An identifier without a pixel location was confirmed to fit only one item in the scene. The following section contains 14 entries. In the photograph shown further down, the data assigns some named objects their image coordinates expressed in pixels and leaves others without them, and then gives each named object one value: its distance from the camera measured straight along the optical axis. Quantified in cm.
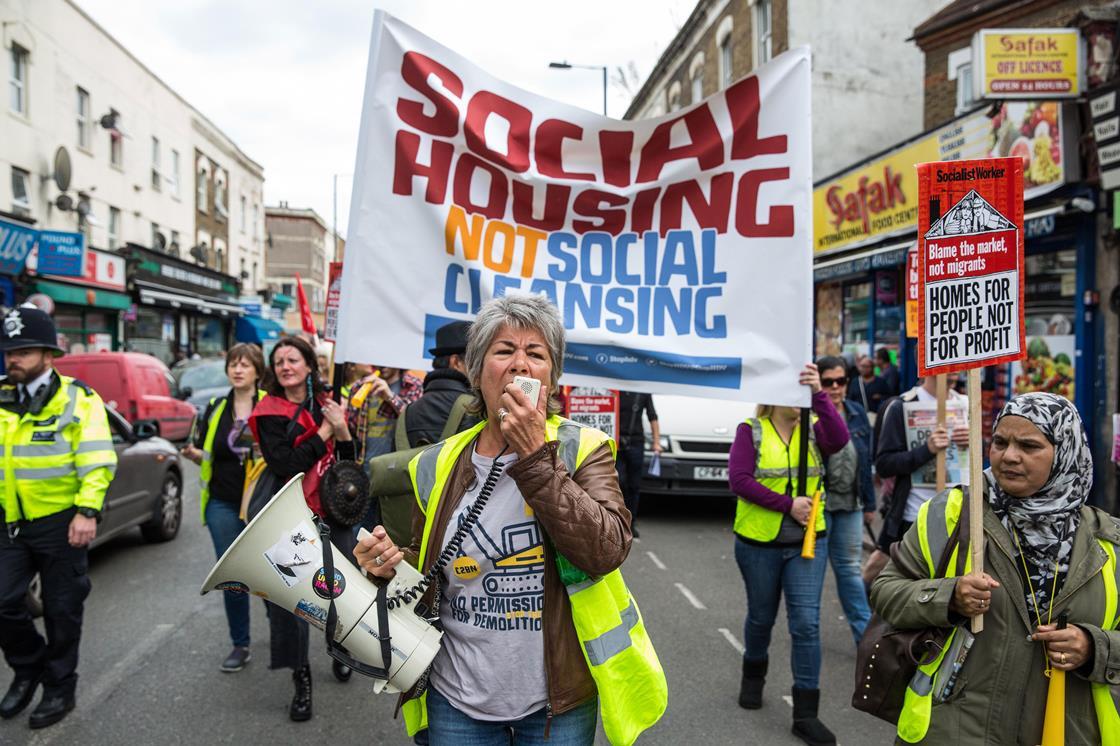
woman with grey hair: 208
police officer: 403
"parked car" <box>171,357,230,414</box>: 1645
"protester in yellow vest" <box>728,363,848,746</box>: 393
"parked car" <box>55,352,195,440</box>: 1312
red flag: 599
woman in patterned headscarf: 226
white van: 888
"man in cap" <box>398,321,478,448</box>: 372
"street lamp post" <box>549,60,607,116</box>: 2109
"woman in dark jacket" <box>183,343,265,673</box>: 472
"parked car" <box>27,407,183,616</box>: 679
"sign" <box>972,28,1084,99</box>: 856
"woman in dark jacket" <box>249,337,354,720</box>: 407
